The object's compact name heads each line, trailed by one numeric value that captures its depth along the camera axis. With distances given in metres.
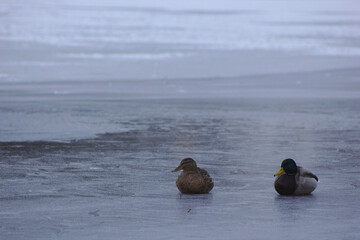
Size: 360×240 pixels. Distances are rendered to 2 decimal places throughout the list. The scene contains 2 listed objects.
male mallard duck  14.19
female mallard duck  14.34
